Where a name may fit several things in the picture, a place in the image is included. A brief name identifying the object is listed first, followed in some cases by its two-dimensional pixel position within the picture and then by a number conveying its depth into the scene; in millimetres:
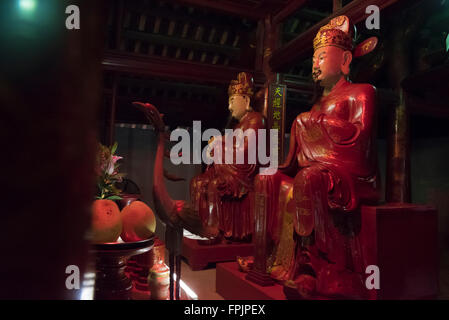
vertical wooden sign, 3537
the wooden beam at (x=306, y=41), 2357
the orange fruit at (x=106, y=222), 1424
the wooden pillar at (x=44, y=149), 360
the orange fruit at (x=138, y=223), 1528
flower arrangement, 1862
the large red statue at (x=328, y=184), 1689
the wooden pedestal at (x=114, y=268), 1426
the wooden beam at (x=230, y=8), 3738
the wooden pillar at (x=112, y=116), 4102
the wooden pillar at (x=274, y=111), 3529
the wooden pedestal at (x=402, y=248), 1636
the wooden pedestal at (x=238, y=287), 1719
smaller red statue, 3223
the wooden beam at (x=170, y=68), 3695
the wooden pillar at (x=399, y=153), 4078
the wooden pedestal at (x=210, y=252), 2934
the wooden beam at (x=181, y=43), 4754
